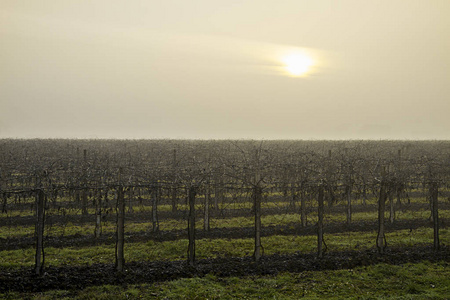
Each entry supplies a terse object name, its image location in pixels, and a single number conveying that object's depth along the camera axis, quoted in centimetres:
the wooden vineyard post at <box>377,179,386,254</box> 1458
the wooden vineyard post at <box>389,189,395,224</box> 2055
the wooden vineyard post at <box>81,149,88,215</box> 2145
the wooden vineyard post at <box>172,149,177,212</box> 2159
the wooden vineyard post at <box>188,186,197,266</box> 1274
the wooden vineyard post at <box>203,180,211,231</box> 1910
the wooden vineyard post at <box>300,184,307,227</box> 1935
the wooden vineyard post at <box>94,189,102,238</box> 1695
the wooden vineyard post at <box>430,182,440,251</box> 1470
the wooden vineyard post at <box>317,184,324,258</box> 1373
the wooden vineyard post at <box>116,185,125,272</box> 1222
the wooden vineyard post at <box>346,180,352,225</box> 2011
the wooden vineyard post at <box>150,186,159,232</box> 1809
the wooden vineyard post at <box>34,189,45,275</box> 1184
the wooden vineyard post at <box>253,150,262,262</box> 1341
